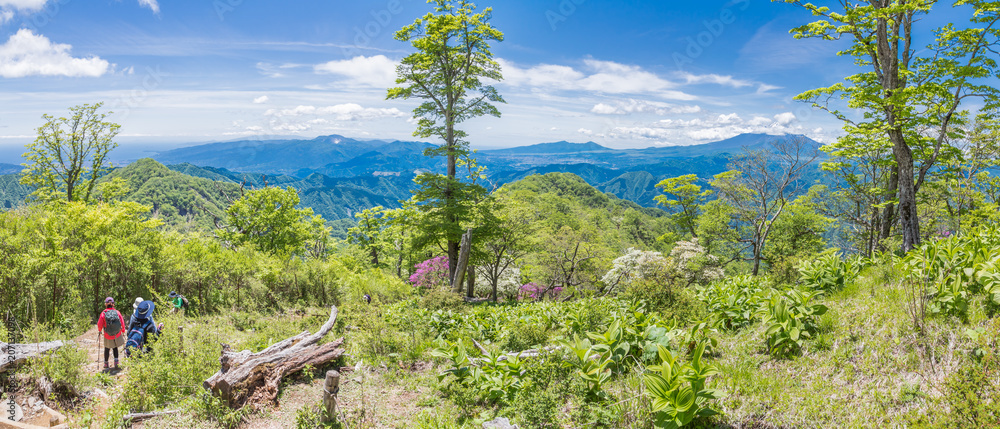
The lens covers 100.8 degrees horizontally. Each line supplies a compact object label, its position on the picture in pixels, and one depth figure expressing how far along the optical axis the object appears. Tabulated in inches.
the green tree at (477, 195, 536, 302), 657.7
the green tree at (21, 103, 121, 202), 898.7
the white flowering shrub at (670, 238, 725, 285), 749.9
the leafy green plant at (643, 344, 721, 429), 131.4
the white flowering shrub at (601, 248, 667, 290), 698.5
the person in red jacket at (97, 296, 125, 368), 289.1
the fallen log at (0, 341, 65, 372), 218.5
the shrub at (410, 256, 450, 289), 712.4
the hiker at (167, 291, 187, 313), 362.0
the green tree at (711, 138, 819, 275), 724.0
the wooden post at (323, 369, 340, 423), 175.0
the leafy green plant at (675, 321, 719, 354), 178.1
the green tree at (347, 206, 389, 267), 1421.0
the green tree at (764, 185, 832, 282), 1083.2
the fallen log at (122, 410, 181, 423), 186.1
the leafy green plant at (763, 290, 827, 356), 174.1
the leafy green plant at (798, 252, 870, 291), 235.3
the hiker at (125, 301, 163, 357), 298.5
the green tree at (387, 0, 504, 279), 646.5
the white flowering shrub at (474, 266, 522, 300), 781.9
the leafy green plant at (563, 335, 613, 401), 164.1
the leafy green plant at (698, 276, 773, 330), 217.6
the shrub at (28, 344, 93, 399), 220.7
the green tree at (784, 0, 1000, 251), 342.6
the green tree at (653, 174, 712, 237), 1137.4
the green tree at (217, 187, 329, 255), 914.7
